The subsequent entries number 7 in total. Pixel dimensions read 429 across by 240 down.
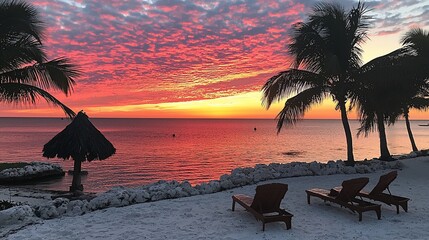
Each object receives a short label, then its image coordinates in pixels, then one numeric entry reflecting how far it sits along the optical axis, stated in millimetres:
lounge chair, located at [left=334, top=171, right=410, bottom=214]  8203
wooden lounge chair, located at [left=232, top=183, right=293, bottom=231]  6973
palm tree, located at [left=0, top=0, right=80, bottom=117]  10492
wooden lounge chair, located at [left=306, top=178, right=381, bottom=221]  7590
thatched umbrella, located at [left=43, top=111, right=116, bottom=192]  12953
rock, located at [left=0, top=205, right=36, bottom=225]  7754
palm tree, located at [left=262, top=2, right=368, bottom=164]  15430
